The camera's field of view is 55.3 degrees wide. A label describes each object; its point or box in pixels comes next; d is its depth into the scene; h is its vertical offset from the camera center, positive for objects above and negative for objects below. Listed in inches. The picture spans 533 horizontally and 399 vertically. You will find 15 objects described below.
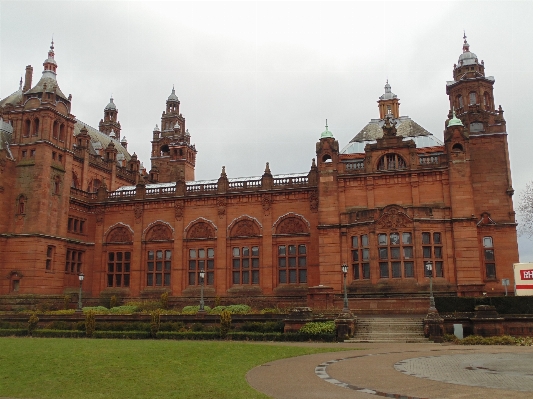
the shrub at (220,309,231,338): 1262.3 -86.8
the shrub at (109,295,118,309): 1949.3 -49.7
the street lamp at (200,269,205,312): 1456.9 -53.5
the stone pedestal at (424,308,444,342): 1180.5 -94.2
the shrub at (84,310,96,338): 1350.9 -91.8
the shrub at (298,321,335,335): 1205.7 -96.7
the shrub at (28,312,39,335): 1440.7 -90.7
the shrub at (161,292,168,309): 1878.4 -46.1
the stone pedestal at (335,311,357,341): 1191.8 -93.2
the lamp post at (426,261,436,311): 1230.3 -27.6
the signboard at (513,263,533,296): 1498.5 +20.9
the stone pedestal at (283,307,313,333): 1237.7 -76.5
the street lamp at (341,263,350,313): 1241.5 -51.2
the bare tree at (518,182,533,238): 1709.9 +258.1
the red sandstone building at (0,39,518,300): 1648.6 +266.0
